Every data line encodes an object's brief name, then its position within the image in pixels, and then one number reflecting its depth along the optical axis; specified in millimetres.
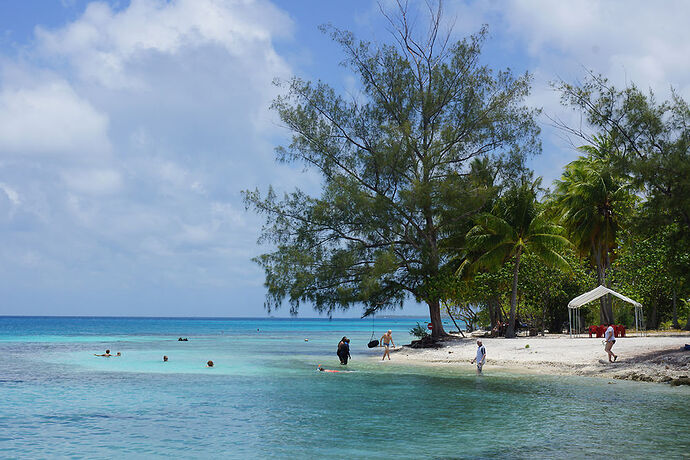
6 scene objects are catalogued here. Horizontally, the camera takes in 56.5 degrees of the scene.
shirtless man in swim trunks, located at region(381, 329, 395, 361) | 36469
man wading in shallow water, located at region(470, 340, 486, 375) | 27859
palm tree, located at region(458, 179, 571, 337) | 40656
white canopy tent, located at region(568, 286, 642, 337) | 36906
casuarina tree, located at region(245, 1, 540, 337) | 38875
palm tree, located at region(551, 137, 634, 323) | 46719
